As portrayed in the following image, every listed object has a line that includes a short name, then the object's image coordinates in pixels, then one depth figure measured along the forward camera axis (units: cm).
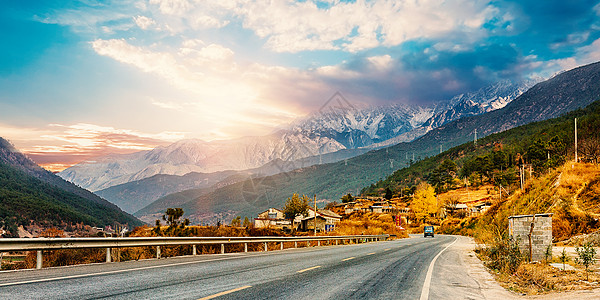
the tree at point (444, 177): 15073
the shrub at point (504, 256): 1477
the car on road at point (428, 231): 6775
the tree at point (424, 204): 10894
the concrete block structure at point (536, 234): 1556
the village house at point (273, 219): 11582
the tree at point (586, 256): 1165
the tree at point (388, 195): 16642
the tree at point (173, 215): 5088
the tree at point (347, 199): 17700
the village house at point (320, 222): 9977
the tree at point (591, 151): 4225
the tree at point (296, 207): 10238
